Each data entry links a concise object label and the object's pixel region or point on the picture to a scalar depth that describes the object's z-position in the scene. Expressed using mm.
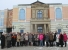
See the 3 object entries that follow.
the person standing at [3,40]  6322
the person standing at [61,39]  7061
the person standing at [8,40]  6719
